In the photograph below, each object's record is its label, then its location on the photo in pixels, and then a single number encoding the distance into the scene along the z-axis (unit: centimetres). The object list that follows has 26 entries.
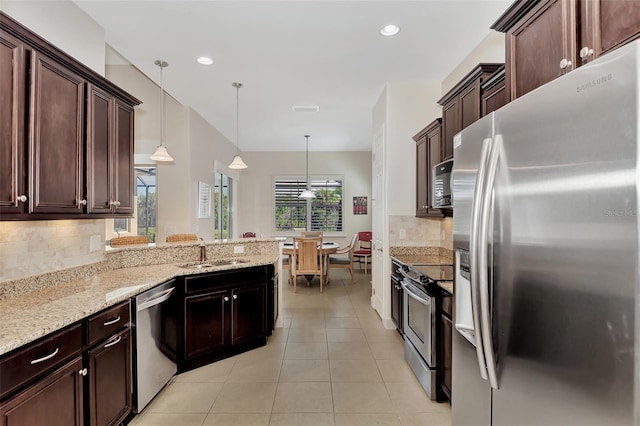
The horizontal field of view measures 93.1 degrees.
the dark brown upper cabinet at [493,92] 198
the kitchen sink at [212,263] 311
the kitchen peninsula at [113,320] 134
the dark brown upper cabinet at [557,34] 99
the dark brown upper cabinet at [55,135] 154
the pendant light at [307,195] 745
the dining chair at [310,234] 644
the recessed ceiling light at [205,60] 318
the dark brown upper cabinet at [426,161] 309
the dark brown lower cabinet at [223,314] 269
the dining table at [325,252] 594
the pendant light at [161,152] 329
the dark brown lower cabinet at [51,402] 124
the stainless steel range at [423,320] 228
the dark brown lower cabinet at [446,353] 213
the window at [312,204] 827
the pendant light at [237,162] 454
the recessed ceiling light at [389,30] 264
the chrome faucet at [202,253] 327
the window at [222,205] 622
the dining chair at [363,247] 721
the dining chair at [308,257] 556
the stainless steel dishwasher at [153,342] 211
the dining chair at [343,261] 636
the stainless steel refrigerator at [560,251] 71
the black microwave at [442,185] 247
